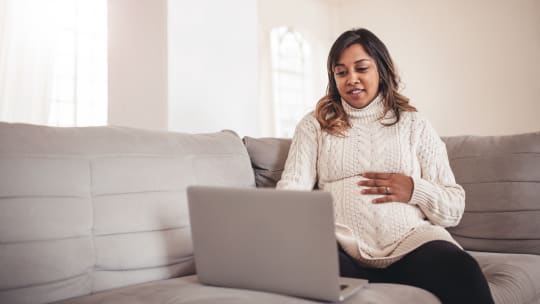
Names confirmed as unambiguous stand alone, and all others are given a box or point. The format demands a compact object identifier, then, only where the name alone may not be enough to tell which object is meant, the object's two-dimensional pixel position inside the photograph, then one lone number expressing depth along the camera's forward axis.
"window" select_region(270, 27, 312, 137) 4.63
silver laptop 0.86
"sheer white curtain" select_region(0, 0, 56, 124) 2.68
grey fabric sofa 1.02
